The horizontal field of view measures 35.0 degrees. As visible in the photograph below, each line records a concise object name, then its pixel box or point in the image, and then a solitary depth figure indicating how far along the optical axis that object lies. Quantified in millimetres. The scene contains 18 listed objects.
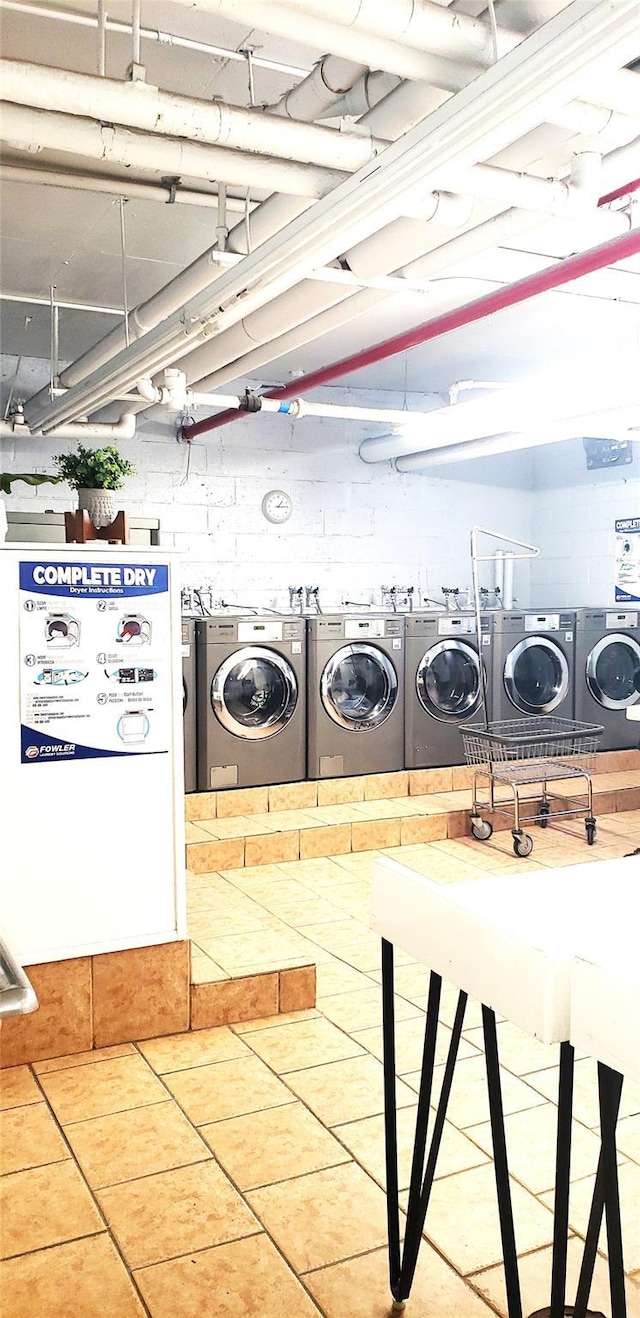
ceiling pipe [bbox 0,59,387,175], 2346
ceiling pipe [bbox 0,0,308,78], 2715
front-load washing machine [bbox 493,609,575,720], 6996
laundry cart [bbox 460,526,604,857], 5793
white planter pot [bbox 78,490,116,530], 3201
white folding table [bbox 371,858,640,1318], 1313
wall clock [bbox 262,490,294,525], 7859
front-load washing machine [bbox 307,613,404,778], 6277
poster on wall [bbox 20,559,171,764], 2947
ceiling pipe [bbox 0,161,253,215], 3811
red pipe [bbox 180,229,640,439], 3762
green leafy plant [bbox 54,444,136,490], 3285
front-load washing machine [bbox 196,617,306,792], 5961
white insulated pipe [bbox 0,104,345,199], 2686
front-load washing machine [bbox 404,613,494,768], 6621
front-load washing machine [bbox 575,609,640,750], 7270
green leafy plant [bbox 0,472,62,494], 3092
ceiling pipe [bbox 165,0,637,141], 2131
